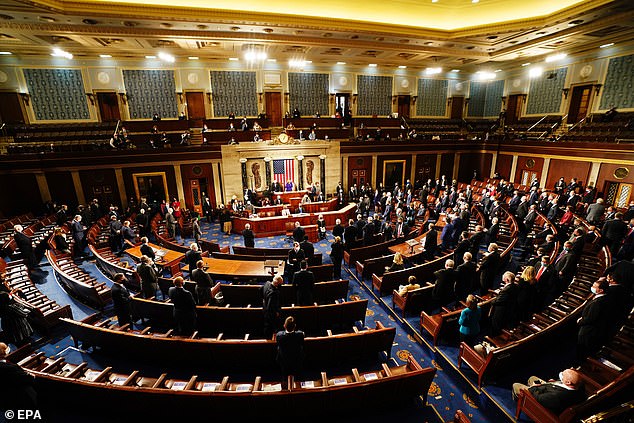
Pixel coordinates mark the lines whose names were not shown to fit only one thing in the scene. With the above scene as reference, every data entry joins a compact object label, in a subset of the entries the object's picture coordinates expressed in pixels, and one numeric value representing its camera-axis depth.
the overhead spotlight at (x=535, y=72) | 18.72
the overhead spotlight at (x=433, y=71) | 21.73
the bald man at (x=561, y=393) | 3.14
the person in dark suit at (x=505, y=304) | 4.93
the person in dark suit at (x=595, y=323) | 4.30
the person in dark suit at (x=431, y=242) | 8.23
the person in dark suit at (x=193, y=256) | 6.80
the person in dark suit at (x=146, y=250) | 7.76
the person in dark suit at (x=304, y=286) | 5.75
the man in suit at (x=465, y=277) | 5.98
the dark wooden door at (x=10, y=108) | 15.48
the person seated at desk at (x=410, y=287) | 6.16
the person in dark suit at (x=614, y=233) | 7.85
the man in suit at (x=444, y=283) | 5.79
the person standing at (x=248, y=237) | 9.69
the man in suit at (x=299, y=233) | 9.38
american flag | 16.53
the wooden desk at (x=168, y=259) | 8.07
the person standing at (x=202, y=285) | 5.70
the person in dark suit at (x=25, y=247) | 8.24
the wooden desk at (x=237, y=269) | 7.14
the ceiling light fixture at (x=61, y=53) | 14.97
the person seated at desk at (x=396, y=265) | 7.29
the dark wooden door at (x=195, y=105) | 18.33
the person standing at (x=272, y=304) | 4.85
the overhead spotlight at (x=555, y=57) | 16.81
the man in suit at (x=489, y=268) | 6.14
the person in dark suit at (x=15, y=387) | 3.23
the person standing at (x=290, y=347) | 3.92
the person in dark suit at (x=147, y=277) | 6.07
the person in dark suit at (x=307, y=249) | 7.72
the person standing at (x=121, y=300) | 5.44
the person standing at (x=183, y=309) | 4.87
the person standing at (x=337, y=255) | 7.61
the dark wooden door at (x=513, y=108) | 20.66
